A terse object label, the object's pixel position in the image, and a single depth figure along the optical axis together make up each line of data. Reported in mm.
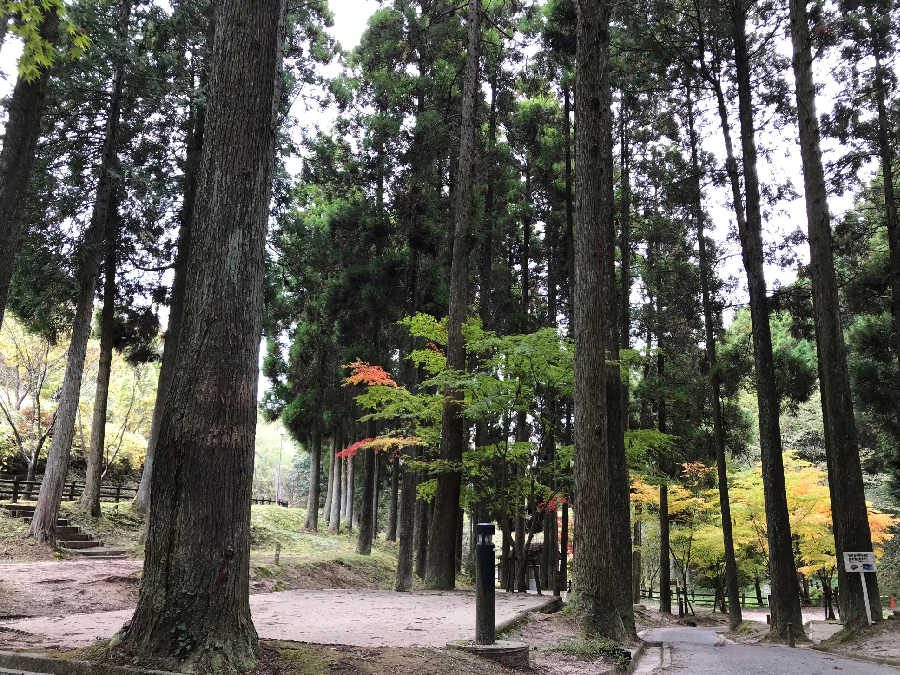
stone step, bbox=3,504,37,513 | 16156
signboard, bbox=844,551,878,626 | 10555
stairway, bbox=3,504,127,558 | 14344
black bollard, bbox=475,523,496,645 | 5160
